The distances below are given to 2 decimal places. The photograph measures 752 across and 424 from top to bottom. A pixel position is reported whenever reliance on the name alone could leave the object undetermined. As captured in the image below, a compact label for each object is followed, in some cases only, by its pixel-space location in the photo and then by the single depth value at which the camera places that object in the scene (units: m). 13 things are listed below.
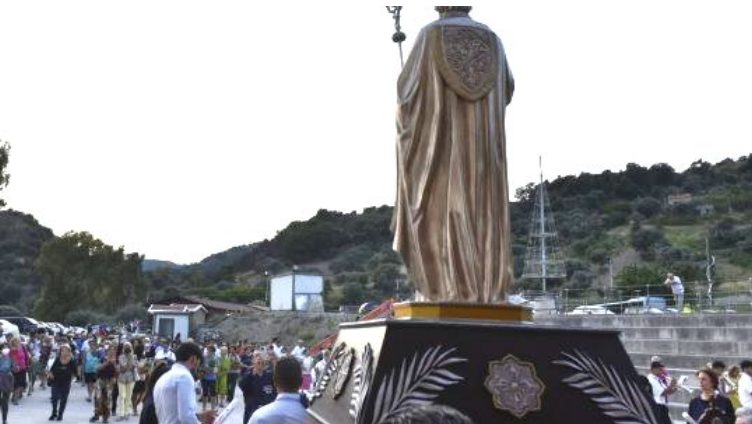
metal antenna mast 59.86
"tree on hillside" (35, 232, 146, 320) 71.69
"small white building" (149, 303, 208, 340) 53.91
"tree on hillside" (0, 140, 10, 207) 35.62
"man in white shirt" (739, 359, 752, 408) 12.08
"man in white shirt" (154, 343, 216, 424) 7.01
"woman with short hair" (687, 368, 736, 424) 8.67
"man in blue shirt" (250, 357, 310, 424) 5.49
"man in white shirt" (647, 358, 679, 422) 12.70
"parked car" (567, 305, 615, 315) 28.94
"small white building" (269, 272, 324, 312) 68.44
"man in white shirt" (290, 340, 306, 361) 26.58
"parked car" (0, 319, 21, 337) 32.70
